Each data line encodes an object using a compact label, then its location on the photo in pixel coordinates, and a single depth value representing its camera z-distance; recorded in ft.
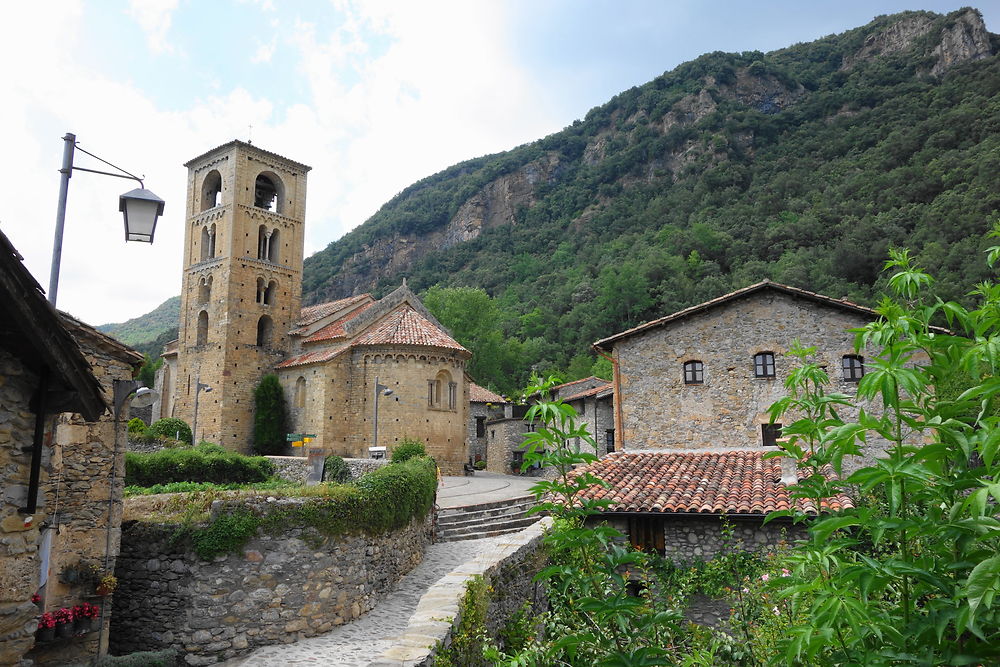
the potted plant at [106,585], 31.07
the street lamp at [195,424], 111.07
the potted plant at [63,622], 29.01
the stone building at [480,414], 137.80
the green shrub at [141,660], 28.37
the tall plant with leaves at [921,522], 7.70
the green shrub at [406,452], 71.72
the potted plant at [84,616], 30.25
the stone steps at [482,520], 55.62
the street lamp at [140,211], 24.54
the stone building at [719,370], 55.21
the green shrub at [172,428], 88.43
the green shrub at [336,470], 72.84
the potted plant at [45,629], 28.17
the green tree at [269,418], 107.24
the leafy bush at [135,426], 73.46
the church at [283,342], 97.40
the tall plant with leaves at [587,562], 10.91
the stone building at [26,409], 14.89
